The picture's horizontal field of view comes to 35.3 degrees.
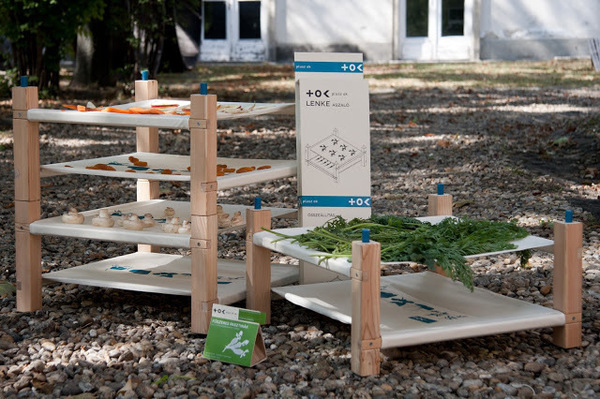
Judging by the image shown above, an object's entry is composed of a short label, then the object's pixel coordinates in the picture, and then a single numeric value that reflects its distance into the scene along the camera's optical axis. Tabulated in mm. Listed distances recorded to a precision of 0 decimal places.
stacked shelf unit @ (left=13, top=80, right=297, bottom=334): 3699
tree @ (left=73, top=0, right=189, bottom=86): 12594
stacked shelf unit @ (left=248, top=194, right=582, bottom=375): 3188
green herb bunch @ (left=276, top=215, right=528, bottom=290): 3365
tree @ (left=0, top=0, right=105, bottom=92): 10836
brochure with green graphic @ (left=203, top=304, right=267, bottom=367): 3355
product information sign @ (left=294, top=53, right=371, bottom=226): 4305
